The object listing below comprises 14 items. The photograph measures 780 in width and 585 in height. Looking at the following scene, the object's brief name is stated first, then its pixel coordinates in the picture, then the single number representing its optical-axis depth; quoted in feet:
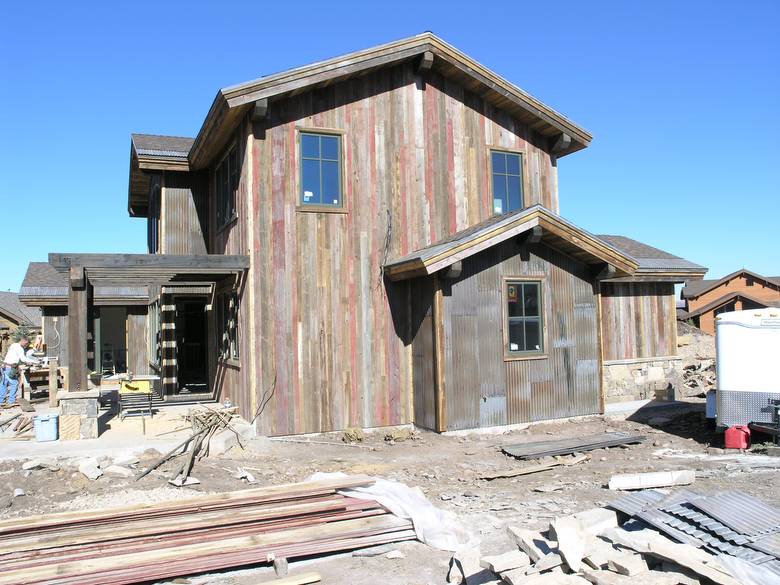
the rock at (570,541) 16.41
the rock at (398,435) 37.74
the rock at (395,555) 20.06
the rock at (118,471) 28.17
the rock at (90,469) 27.61
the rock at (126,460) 29.55
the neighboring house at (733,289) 142.82
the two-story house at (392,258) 37.45
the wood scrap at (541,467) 29.60
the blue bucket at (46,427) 31.22
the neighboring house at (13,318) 124.99
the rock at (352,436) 37.27
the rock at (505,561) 16.61
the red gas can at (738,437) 34.04
